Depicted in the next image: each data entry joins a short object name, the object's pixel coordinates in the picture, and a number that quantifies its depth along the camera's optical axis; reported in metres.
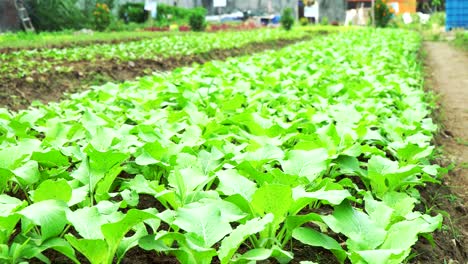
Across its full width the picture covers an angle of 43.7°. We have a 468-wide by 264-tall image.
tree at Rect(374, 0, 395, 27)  27.67
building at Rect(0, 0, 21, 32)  17.05
